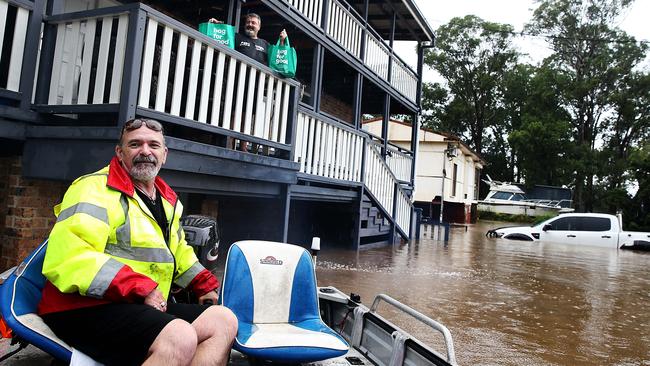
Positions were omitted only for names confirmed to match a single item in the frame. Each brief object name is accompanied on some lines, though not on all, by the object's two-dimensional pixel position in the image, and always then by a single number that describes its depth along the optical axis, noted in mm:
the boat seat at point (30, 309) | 2131
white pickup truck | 16578
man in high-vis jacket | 2090
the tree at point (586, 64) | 33031
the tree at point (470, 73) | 40938
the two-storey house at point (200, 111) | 4242
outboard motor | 3482
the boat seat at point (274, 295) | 2961
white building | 24672
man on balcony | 6062
